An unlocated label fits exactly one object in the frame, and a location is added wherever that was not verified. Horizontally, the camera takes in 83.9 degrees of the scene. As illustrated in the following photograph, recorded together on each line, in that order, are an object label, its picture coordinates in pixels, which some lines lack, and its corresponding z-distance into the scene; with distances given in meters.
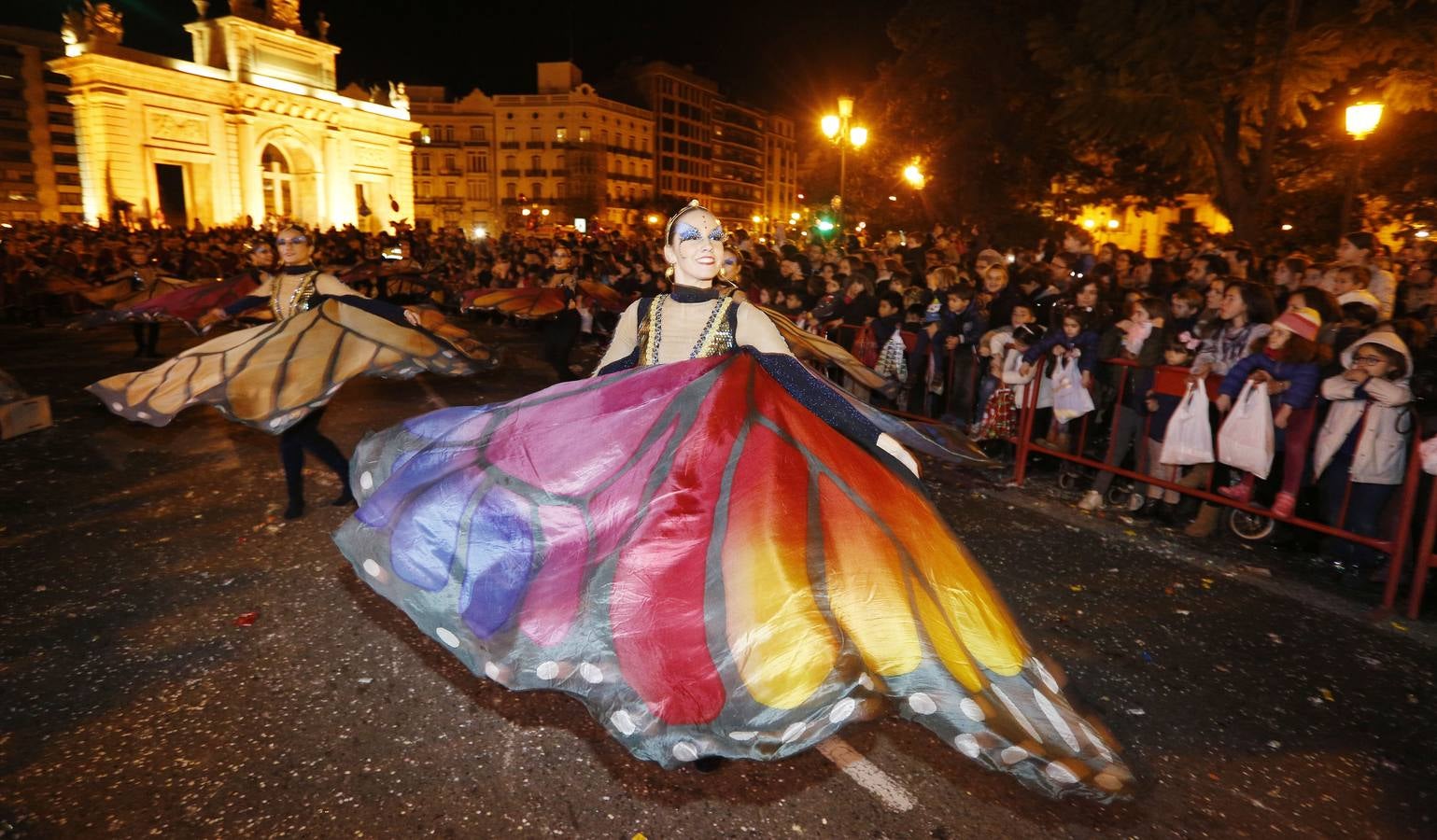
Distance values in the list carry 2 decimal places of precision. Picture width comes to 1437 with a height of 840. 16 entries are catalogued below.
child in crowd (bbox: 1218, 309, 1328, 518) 5.48
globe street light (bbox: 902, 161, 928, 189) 24.56
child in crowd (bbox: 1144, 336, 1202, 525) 6.38
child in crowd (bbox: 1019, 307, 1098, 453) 6.79
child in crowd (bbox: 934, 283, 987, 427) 8.03
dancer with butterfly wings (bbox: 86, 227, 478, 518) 6.06
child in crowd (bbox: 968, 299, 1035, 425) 7.38
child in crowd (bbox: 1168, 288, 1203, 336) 7.26
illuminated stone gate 44.66
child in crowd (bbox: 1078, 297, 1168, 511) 6.61
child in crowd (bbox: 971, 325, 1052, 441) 7.17
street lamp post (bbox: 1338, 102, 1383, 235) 10.62
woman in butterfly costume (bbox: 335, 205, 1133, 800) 2.60
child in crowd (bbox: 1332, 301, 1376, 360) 5.75
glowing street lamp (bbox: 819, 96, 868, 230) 19.12
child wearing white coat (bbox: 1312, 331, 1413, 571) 5.01
